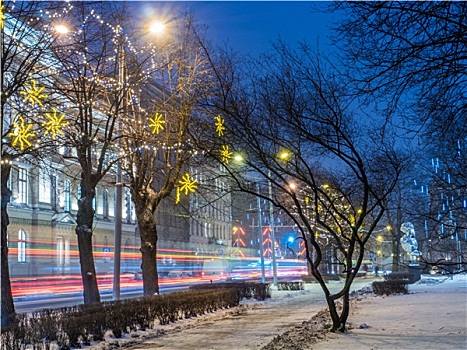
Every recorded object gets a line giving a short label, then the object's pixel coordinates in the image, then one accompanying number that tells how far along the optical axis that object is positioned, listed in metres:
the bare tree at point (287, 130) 13.61
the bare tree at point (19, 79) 13.42
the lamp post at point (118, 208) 19.88
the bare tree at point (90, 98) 18.19
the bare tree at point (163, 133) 22.03
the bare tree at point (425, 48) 7.57
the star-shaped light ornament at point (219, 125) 13.92
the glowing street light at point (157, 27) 18.66
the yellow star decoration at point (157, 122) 18.62
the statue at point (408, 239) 45.84
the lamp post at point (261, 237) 42.73
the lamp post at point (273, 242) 42.28
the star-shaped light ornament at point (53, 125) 12.70
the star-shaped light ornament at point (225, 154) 15.08
